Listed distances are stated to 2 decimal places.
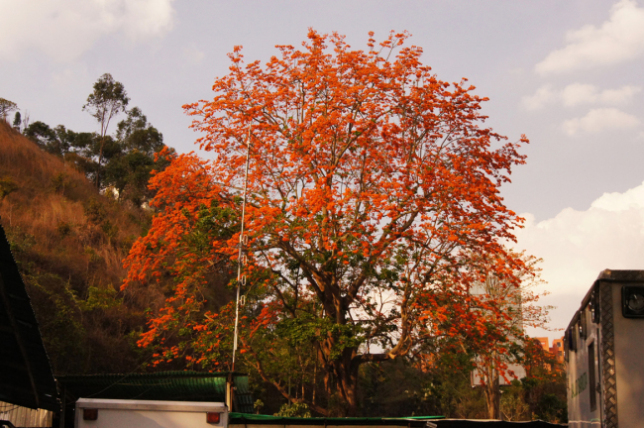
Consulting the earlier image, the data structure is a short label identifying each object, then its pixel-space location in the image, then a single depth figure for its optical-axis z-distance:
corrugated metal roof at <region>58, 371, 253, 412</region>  12.07
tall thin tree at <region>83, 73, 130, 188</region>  48.06
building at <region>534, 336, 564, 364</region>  40.65
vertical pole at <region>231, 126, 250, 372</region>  15.64
